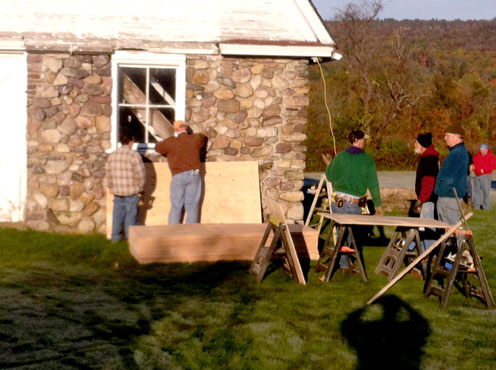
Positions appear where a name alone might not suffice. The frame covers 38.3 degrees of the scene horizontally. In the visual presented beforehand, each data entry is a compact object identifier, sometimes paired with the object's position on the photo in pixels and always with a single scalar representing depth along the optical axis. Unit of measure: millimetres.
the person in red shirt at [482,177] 17422
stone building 10523
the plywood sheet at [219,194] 10719
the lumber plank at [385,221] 7730
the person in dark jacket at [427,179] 9281
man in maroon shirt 10195
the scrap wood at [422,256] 7173
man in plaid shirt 9930
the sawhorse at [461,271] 7176
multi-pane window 10797
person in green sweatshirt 8641
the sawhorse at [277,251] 7973
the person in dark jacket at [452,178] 8664
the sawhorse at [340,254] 8172
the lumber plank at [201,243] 8828
